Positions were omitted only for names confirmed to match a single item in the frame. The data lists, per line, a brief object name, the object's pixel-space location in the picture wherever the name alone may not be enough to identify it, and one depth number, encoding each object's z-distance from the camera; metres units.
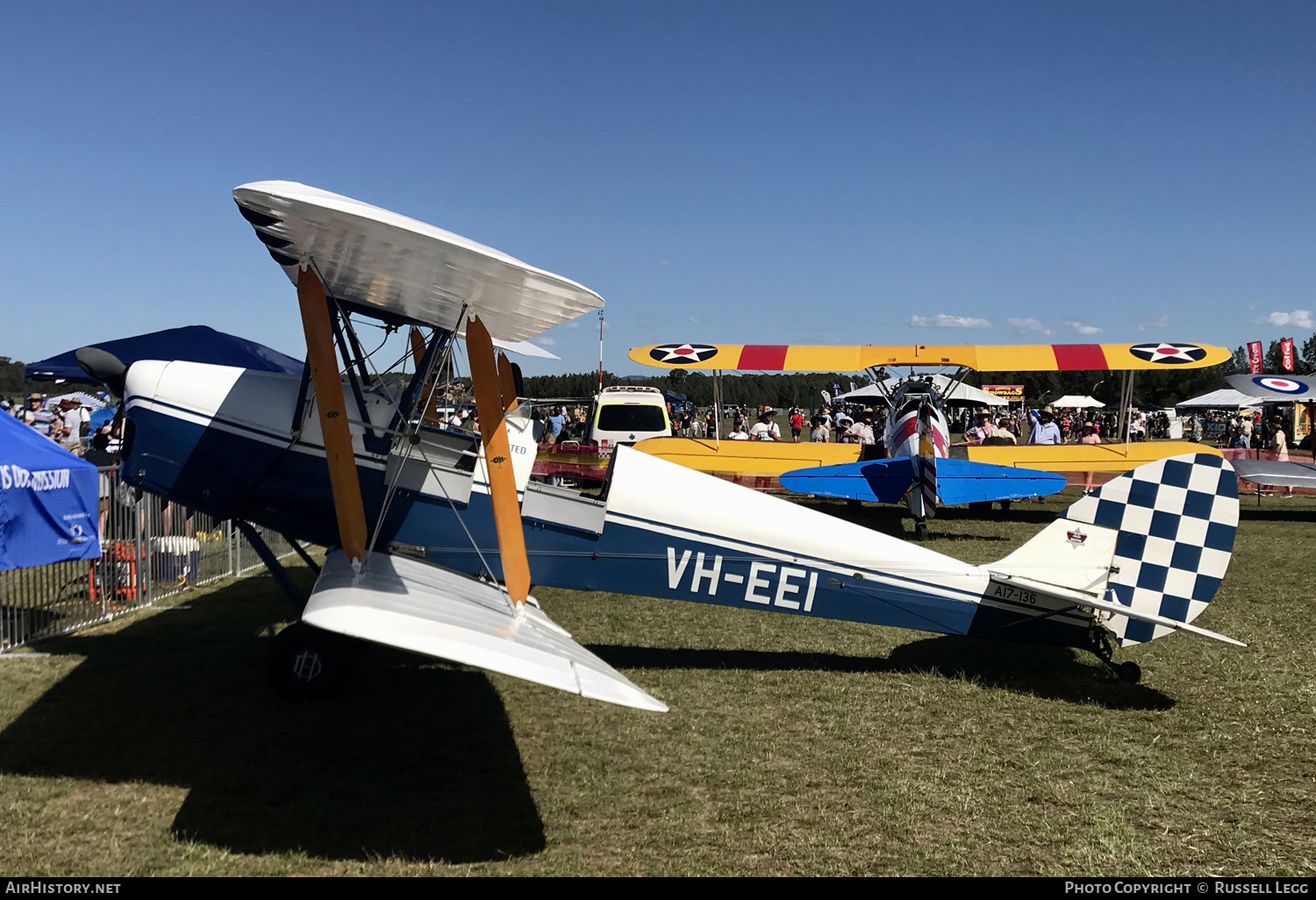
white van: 18.52
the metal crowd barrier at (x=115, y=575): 7.11
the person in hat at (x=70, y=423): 16.48
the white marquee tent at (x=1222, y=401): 42.12
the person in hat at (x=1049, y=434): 19.02
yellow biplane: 14.75
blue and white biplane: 4.80
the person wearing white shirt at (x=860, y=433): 21.08
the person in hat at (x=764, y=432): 21.38
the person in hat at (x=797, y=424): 32.17
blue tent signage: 6.30
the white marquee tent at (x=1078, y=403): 54.47
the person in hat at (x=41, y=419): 15.91
